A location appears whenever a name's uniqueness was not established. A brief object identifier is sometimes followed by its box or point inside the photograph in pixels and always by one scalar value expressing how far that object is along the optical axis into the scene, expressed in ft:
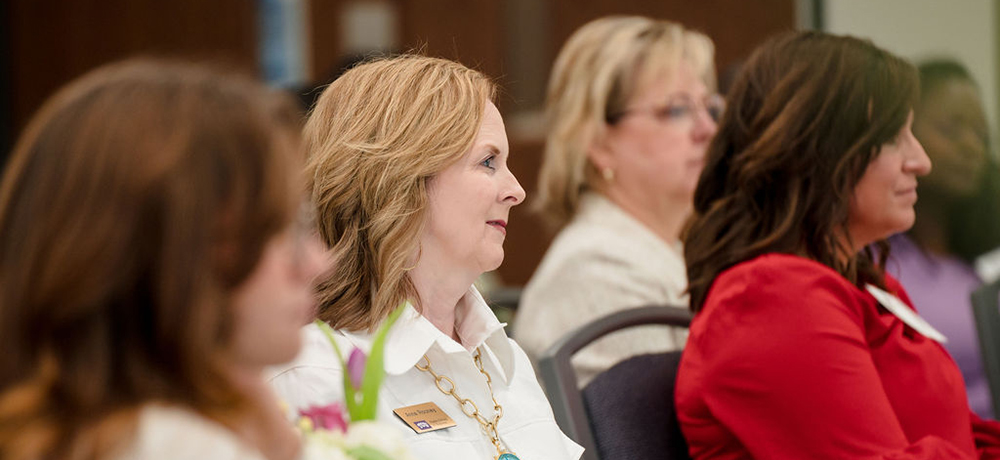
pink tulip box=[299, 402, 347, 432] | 9.35
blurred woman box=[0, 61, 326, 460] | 8.82
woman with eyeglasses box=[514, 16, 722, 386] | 13.76
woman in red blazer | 10.85
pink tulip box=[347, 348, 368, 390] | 9.57
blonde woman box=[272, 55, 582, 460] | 10.57
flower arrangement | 9.24
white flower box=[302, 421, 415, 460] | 9.22
